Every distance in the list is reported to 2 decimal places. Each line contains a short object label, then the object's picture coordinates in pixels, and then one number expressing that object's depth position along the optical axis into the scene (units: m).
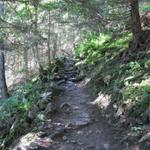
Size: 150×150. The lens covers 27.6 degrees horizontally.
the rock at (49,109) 8.78
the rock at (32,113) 8.68
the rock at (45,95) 9.88
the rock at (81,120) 7.95
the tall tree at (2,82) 14.86
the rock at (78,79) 13.53
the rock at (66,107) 9.12
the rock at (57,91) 10.80
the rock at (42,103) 9.22
